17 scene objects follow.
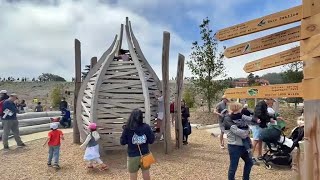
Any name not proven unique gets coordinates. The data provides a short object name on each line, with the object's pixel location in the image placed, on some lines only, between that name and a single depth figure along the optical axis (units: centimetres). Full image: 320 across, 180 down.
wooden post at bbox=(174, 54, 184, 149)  493
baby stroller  377
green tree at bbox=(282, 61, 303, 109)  947
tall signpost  147
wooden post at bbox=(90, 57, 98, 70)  572
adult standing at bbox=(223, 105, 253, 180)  286
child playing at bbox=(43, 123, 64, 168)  413
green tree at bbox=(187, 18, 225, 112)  977
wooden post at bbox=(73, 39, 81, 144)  537
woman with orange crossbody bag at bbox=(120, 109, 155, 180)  286
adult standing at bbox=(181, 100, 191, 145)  541
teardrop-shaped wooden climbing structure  455
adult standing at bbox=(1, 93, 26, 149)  534
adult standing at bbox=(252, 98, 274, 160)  391
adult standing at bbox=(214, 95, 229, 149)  495
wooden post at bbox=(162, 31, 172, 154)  462
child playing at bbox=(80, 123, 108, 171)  393
